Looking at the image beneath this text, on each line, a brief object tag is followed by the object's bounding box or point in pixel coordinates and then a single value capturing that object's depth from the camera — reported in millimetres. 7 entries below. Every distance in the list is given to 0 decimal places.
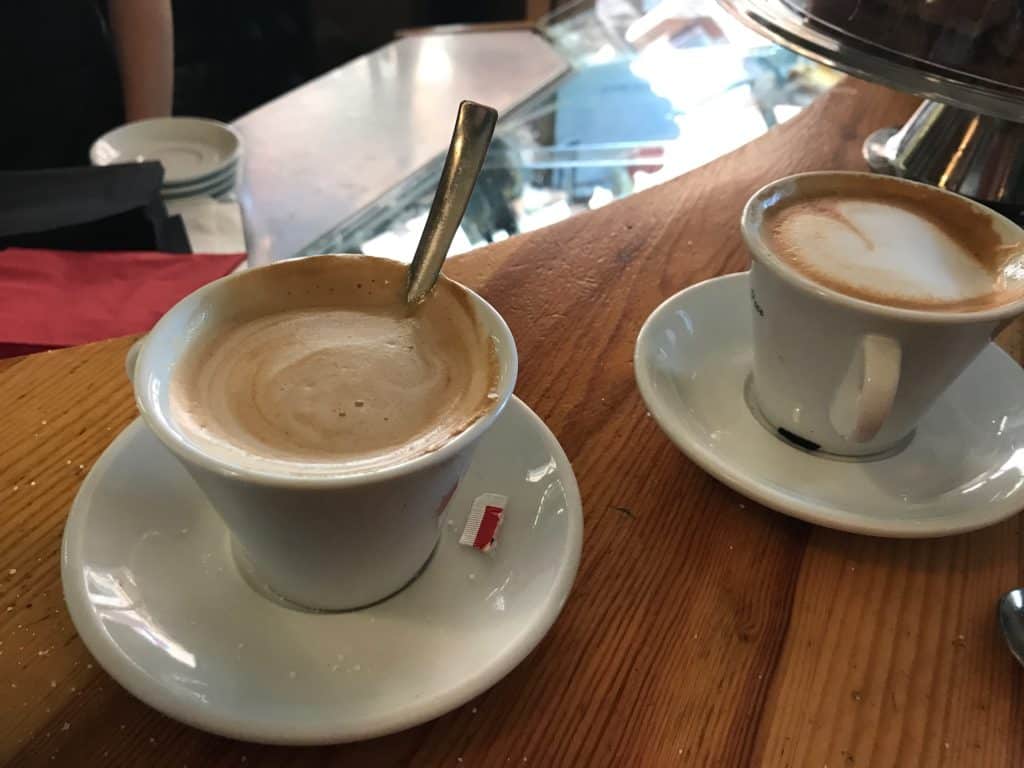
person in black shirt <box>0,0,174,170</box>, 1331
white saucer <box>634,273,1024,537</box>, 478
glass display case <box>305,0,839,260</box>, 949
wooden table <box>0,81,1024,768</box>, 390
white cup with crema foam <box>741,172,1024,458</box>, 464
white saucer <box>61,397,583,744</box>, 359
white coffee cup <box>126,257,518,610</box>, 353
